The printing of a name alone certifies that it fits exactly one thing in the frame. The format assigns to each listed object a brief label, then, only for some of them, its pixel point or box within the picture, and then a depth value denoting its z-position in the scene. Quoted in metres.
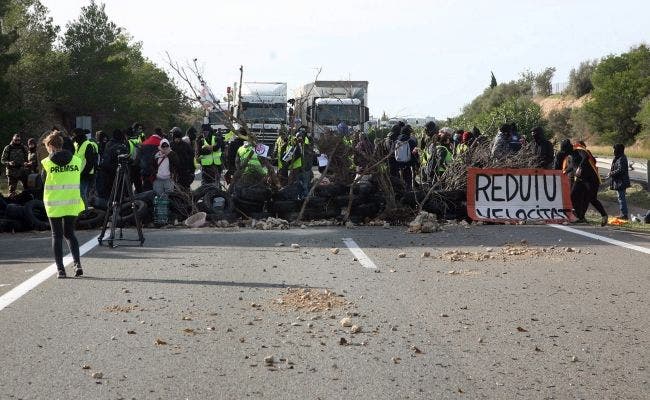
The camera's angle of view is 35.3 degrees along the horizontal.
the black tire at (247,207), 19.06
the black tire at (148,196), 18.36
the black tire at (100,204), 18.03
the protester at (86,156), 16.56
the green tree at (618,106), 95.69
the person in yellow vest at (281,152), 21.20
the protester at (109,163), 19.16
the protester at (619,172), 20.39
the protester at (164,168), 18.56
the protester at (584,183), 18.70
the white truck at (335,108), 37.06
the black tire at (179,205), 18.80
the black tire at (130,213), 17.34
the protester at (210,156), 24.42
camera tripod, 14.59
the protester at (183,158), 20.42
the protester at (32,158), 22.50
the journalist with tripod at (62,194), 11.55
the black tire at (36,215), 17.55
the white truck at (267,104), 42.50
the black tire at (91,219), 17.80
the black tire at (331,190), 19.00
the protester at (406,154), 21.88
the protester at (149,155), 19.45
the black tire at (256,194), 18.98
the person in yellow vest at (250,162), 20.83
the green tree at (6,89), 45.59
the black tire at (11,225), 17.59
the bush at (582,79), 116.75
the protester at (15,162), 22.12
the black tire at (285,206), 18.97
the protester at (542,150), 19.97
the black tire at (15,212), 17.64
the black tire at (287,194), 19.20
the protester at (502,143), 20.28
